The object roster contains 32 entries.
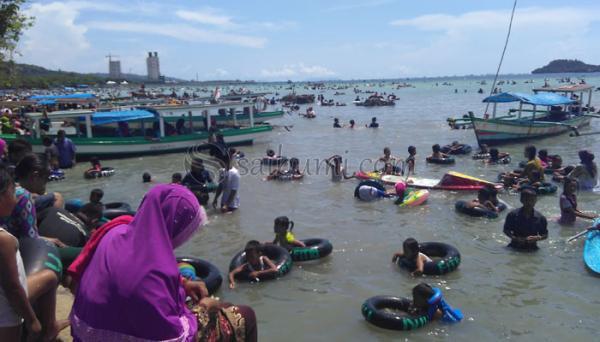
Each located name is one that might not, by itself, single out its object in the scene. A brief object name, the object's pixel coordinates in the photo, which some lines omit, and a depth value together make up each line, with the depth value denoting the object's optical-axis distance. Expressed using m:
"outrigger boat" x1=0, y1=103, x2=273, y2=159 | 23.31
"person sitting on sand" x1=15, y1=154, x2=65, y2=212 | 5.93
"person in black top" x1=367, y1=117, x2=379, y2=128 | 37.60
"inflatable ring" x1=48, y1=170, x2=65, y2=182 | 19.09
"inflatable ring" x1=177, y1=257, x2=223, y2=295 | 8.04
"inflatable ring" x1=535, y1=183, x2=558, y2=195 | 14.57
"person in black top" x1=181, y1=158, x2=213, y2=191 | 13.84
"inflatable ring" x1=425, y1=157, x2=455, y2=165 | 20.93
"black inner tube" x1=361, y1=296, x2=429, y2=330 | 6.82
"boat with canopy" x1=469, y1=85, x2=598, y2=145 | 26.12
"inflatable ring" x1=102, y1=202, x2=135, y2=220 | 11.15
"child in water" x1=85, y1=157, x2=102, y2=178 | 19.38
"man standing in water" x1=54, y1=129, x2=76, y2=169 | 20.34
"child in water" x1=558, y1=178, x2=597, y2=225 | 11.07
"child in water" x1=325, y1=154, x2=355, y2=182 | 17.78
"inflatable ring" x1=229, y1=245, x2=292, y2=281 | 8.70
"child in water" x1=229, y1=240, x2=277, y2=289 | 8.62
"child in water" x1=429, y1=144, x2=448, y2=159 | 21.50
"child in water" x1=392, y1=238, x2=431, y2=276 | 8.86
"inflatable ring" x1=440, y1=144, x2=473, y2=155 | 23.50
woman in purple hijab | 2.91
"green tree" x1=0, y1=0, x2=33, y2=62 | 17.72
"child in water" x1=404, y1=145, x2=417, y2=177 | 19.44
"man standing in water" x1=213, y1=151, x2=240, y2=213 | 13.05
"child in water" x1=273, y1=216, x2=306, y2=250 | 9.70
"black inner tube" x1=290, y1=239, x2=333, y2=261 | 9.49
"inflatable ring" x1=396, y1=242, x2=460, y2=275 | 8.80
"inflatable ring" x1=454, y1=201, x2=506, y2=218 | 12.38
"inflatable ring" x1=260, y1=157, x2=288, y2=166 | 20.69
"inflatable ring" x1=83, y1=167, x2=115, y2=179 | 19.36
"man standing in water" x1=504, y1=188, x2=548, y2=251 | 9.68
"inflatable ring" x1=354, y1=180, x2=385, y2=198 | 14.81
